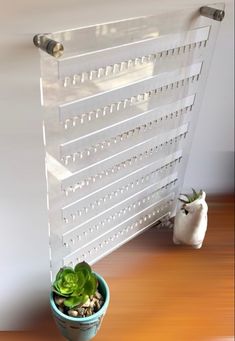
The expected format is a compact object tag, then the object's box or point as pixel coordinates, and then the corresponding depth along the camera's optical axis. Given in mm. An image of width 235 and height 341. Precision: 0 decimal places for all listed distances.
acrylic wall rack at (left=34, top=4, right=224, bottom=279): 848
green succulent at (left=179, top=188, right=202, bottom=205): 1276
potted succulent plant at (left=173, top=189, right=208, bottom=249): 1250
